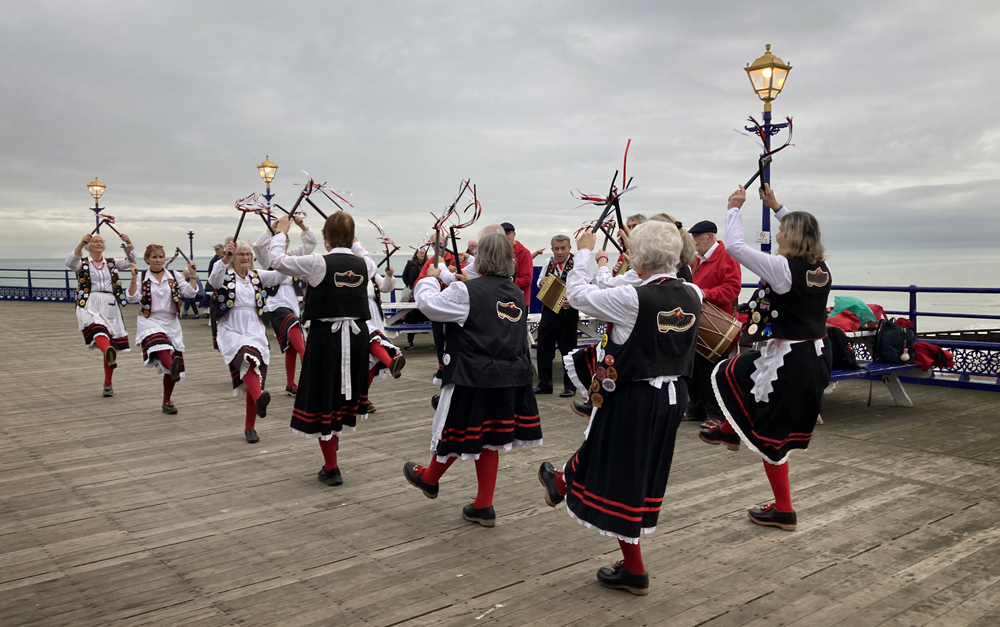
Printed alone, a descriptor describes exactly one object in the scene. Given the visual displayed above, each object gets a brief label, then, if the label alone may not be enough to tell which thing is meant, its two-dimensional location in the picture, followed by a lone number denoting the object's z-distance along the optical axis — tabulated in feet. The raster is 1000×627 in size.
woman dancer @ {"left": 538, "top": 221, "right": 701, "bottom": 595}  10.18
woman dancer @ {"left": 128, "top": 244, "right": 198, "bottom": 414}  23.13
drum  19.63
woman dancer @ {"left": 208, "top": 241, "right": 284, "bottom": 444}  19.84
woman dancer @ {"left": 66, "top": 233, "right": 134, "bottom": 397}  26.61
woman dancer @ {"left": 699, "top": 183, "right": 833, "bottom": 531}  12.65
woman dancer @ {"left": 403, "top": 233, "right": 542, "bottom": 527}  12.69
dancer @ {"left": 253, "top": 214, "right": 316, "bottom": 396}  25.22
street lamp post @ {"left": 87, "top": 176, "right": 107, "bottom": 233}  63.26
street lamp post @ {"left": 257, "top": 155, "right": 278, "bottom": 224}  53.93
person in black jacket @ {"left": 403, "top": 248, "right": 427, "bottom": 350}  40.75
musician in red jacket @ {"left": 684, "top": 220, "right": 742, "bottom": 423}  20.29
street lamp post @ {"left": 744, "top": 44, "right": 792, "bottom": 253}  26.66
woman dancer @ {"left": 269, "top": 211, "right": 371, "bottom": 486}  15.44
